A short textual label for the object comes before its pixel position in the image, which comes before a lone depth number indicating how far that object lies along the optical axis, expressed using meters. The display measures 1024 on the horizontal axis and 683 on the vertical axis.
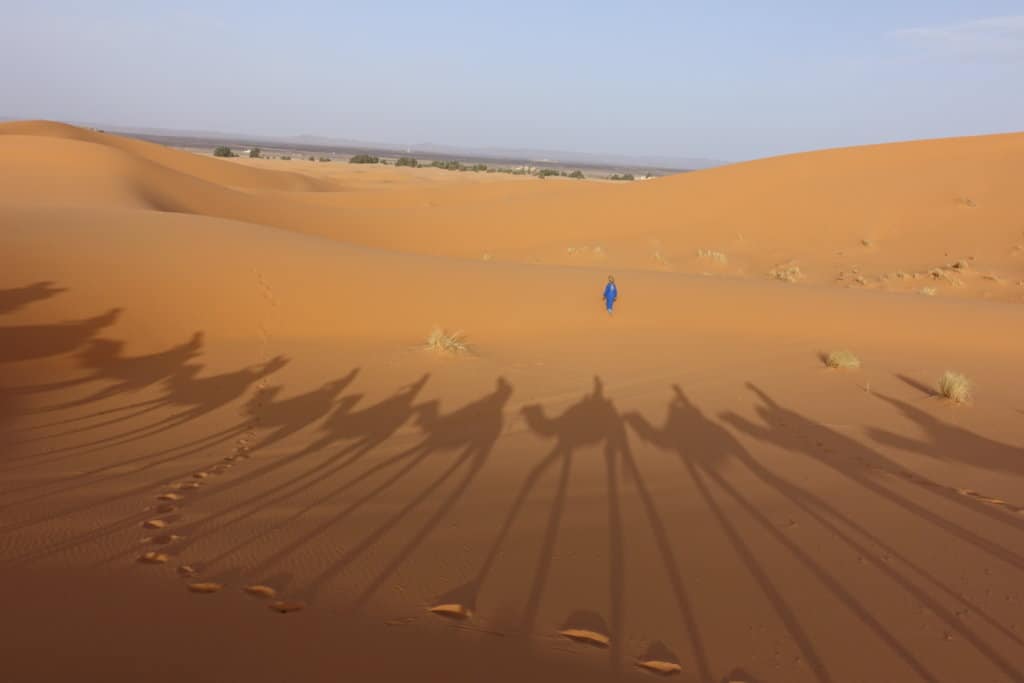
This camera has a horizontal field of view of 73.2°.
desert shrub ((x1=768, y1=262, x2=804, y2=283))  23.34
